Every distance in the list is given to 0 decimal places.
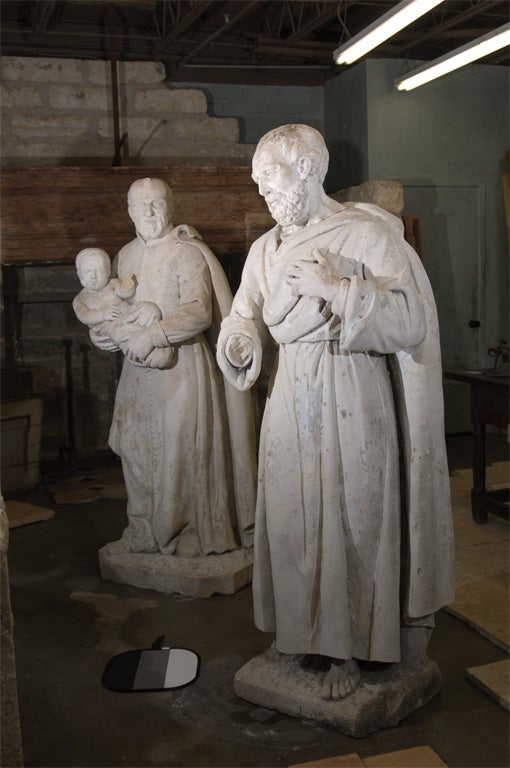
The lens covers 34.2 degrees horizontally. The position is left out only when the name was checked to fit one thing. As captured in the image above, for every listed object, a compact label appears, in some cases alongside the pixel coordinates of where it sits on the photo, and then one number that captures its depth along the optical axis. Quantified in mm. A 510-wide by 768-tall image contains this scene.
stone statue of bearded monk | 2893
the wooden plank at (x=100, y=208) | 5613
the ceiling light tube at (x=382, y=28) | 4832
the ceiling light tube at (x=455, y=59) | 5527
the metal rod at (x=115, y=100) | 7134
